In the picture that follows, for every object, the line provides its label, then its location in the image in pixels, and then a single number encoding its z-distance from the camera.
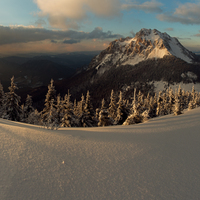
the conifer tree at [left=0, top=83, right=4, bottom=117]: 27.58
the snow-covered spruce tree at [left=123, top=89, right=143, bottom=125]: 18.17
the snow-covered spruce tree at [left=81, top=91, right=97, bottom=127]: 25.44
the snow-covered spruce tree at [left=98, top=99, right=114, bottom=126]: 23.98
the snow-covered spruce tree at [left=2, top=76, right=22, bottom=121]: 23.55
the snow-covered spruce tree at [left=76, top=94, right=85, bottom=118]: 26.58
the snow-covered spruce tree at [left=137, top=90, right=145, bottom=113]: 19.11
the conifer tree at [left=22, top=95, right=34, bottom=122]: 34.28
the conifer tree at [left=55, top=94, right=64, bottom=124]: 24.47
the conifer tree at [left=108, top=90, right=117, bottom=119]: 30.33
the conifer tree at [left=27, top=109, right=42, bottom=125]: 29.15
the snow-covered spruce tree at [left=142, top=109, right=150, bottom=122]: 16.88
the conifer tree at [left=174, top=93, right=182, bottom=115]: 22.53
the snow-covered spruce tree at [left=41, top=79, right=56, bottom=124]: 26.47
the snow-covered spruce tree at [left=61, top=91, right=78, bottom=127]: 22.52
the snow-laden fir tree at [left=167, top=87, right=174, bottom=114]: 38.10
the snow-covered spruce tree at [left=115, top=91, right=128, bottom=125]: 27.51
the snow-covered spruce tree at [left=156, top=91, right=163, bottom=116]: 41.97
